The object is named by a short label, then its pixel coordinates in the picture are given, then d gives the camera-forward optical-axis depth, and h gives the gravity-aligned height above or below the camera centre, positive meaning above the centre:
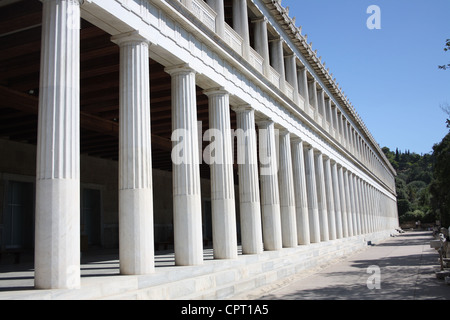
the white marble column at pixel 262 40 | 19.19 +8.11
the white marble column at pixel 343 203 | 32.94 +0.98
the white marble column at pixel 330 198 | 28.48 +1.24
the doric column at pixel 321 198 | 26.61 +1.20
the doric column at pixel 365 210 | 44.03 +0.48
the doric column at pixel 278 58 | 21.30 +8.09
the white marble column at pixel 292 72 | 23.53 +8.13
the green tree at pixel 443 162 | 27.58 +3.28
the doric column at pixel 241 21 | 17.00 +7.97
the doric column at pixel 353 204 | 37.22 +0.94
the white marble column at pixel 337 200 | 30.83 +1.17
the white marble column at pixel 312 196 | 24.44 +1.25
